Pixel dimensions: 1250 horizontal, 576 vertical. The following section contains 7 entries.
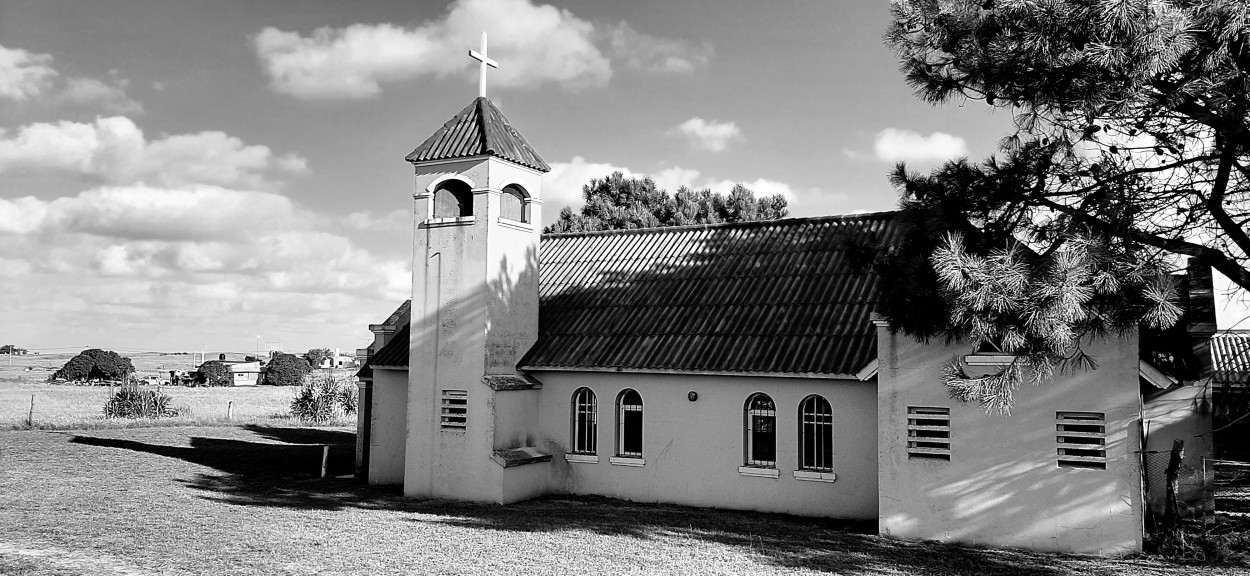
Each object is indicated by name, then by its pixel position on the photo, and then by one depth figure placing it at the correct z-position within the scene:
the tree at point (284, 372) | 73.06
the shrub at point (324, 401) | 38.89
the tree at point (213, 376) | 71.31
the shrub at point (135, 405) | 35.78
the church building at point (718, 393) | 12.15
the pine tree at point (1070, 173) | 8.47
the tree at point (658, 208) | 38.53
